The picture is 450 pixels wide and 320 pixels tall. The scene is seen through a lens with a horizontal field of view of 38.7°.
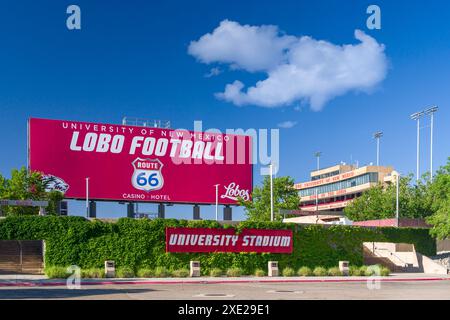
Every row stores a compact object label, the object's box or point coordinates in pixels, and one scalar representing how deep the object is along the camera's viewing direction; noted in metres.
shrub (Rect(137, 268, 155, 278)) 41.50
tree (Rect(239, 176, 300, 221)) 79.94
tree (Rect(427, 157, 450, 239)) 53.53
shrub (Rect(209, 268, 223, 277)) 44.68
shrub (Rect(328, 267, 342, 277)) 47.41
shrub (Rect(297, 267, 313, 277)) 47.22
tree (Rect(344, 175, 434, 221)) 79.31
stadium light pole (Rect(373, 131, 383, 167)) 114.84
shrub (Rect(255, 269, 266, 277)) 46.00
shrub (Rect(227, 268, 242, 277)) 45.28
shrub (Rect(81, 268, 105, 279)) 39.53
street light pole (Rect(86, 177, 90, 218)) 62.84
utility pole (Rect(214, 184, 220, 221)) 70.31
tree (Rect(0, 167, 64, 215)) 61.12
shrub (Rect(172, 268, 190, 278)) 43.06
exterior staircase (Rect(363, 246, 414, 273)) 54.09
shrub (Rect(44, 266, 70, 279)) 38.56
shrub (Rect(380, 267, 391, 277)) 46.88
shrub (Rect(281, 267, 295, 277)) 46.47
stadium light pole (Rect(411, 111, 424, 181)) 87.86
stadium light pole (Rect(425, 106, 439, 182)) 86.38
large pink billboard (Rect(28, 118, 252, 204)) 63.44
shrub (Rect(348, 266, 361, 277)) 47.66
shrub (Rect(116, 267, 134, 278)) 40.29
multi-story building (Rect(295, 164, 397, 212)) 127.69
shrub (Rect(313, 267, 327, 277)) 47.31
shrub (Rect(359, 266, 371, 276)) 47.93
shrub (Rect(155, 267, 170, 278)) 42.32
